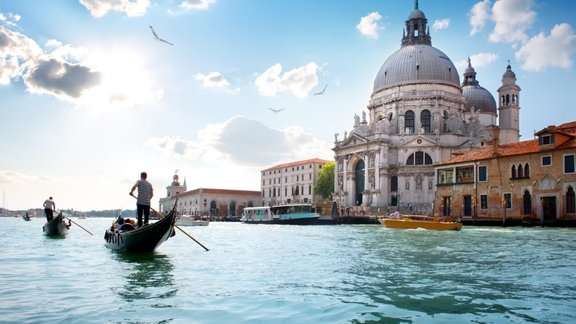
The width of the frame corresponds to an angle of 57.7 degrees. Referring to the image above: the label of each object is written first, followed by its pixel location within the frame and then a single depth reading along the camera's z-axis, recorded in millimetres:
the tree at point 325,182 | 64312
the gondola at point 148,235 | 11836
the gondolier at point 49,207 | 19750
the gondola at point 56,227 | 20298
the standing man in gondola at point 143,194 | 12000
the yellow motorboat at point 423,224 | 25734
